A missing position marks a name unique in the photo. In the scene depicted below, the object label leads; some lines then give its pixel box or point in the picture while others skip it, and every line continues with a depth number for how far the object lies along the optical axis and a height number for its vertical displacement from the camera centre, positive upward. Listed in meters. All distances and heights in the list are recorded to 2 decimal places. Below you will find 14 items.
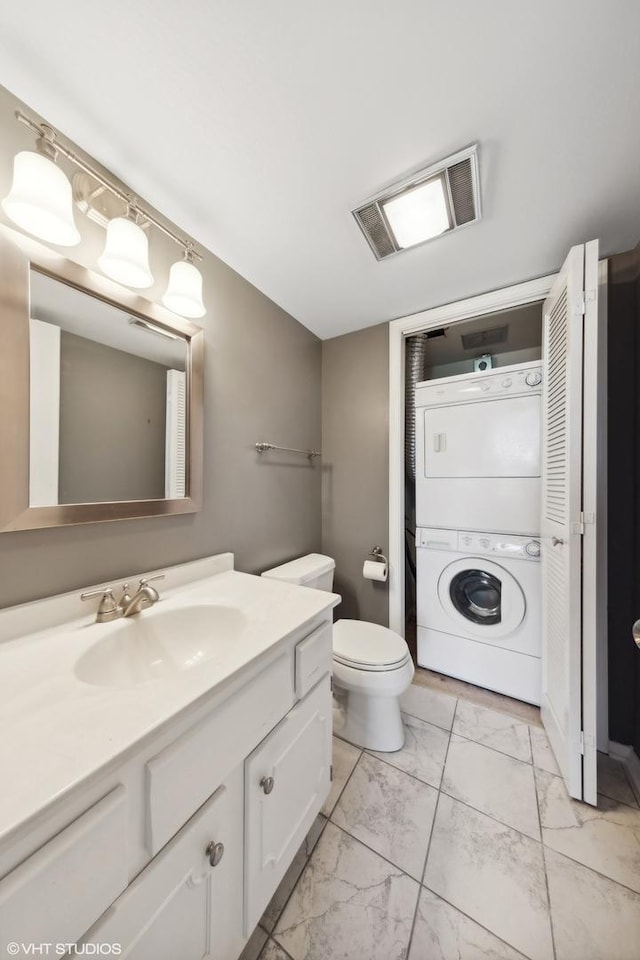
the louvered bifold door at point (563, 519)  1.18 -0.15
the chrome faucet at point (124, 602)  0.92 -0.36
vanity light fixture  0.77 +0.72
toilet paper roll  1.93 -0.54
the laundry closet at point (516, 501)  1.17 -0.09
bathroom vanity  0.42 -0.50
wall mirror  0.82 +0.26
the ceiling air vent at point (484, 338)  2.24 +1.07
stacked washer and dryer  1.68 -0.26
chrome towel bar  1.65 +0.19
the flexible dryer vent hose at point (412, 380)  2.11 +0.68
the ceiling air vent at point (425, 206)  1.04 +1.02
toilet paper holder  2.01 -0.46
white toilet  1.37 -0.88
